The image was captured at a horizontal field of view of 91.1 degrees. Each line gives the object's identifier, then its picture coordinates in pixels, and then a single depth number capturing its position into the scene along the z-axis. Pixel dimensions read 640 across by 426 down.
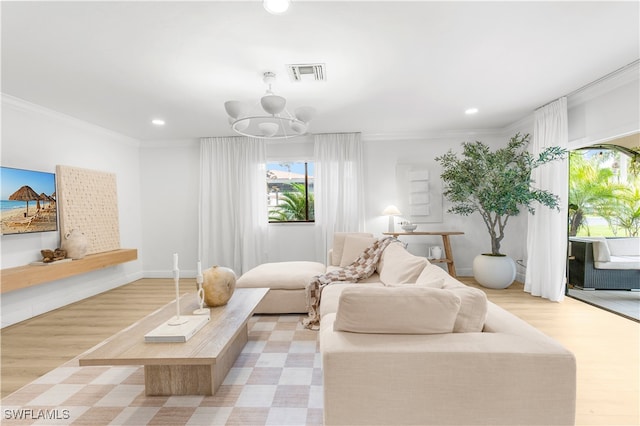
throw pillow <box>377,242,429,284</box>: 2.46
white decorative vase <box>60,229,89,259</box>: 3.94
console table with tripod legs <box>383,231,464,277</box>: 4.88
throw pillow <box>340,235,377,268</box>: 3.93
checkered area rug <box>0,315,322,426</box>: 1.79
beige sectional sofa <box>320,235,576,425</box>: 1.29
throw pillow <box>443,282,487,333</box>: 1.52
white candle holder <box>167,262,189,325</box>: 2.05
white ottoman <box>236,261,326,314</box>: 3.45
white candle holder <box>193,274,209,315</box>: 2.27
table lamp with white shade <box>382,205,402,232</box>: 5.07
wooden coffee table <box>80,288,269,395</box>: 1.64
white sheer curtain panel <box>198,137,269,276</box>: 5.43
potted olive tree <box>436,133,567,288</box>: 4.11
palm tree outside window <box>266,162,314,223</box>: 5.76
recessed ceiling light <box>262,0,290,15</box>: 1.88
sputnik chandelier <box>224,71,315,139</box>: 2.67
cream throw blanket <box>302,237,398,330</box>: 3.22
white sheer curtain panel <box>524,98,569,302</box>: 3.92
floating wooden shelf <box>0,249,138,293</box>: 3.10
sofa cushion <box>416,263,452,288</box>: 1.81
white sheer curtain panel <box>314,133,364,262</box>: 5.32
